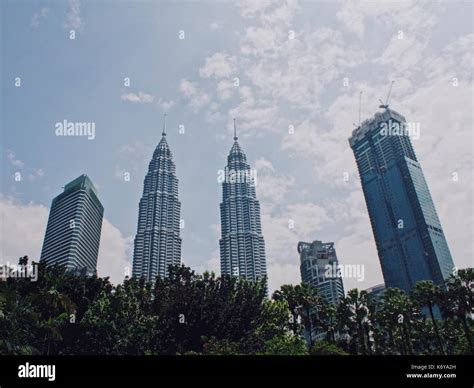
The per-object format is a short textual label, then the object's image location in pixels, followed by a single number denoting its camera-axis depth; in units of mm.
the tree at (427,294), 43219
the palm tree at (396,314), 43406
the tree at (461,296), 39969
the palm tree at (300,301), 48344
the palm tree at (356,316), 45125
